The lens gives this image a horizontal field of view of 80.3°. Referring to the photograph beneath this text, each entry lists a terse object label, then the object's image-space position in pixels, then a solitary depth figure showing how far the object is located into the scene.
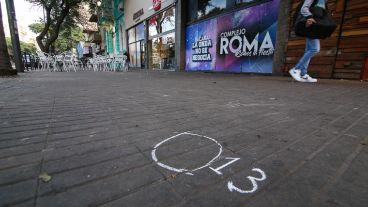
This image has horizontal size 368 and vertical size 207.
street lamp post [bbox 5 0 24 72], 9.23
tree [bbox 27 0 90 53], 16.12
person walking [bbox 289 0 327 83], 4.50
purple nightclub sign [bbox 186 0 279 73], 7.38
